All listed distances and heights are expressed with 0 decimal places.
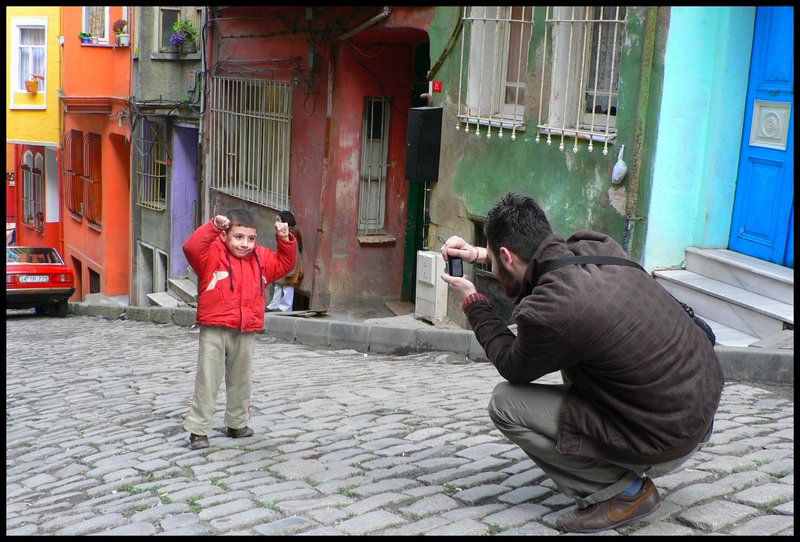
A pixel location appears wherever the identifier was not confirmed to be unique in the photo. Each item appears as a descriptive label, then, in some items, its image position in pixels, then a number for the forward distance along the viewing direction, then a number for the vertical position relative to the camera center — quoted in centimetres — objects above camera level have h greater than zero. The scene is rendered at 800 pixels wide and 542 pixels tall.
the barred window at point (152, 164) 2089 -162
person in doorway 1469 -295
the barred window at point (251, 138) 1564 -72
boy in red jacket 609 -131
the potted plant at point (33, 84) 2539 +2
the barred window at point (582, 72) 934 +43
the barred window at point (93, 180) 2438 -234
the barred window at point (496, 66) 1062 +50
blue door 831 -22
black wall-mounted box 1148 -43
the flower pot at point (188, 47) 1908 +93
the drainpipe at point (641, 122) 869 -3
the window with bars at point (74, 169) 2569 -221
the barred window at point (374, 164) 1430 -90
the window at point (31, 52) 2652 +91
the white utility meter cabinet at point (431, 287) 1138 -214
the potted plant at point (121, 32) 2186 +132
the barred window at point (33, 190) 3022 -342
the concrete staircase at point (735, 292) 769 -144
